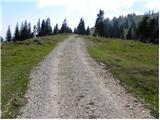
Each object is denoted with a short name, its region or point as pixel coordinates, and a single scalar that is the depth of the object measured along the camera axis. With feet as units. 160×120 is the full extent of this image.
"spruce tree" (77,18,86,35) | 255.14
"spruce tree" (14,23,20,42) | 239.16
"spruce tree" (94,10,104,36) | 216.81
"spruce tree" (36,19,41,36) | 282.98
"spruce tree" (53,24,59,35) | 283.99
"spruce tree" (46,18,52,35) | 268.97
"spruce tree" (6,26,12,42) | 275.76
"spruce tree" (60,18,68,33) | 280.10
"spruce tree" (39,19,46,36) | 262.97
